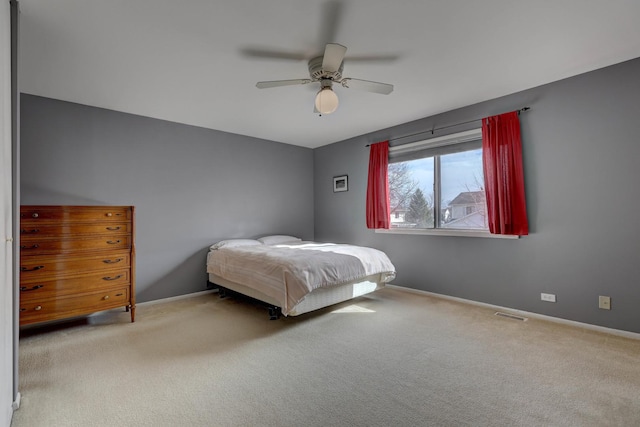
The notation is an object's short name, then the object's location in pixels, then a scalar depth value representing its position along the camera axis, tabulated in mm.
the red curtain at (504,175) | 3289
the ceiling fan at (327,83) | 2513
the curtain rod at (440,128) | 3309
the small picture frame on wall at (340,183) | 5273
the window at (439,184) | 3801
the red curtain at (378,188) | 4586
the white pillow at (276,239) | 4746
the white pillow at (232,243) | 4296
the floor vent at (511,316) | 3168
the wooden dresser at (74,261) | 2695
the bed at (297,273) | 2937
